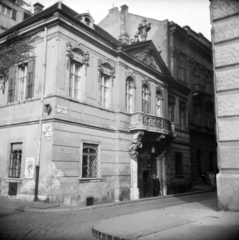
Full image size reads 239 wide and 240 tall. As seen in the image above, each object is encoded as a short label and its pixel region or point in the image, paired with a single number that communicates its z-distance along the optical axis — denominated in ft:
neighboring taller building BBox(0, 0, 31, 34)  109.42
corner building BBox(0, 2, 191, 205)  46.34
